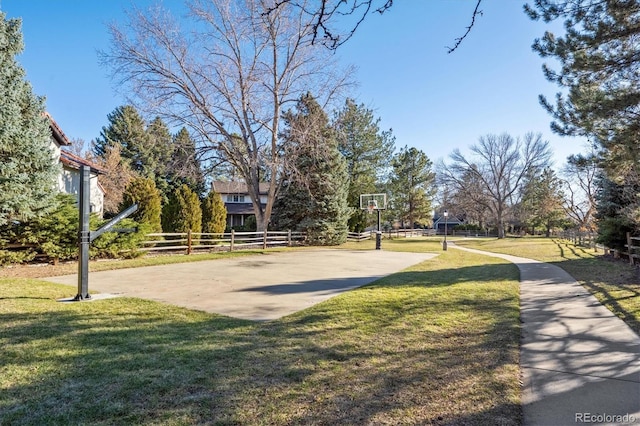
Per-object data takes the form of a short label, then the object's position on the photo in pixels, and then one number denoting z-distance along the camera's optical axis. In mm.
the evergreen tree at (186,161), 18594
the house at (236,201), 37744
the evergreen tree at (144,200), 16125
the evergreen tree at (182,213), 18438
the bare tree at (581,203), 38188
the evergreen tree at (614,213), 12789
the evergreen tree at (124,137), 37281
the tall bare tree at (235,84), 17719
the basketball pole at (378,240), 21305
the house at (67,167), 14260
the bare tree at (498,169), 40594
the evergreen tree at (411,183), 43000
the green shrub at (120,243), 10961
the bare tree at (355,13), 2546
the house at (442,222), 71000
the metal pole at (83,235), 5590
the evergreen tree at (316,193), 22969
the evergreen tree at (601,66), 5762
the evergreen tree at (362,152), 34000
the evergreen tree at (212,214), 20875
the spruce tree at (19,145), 8742
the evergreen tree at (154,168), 36844
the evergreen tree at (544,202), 42684
